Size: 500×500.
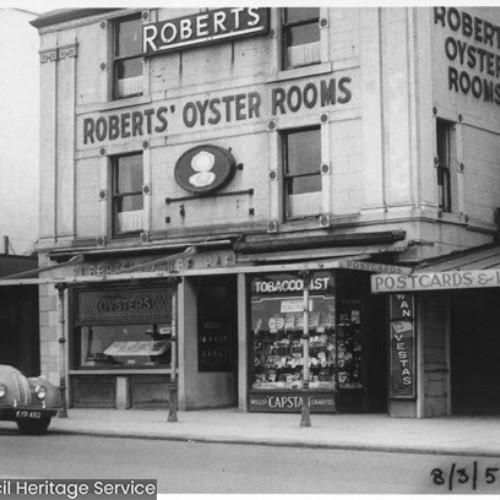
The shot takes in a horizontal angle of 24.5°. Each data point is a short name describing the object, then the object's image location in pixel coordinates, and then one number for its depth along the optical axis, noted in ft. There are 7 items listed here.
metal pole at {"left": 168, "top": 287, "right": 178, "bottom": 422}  72.90
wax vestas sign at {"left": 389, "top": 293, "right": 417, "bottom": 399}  73.87
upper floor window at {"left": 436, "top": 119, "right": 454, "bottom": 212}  79.88
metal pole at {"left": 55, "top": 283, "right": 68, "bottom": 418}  76.64
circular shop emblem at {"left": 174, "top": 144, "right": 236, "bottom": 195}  84.43
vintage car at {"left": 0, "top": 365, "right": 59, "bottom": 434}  64.28
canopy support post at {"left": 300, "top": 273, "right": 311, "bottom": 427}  68.22
